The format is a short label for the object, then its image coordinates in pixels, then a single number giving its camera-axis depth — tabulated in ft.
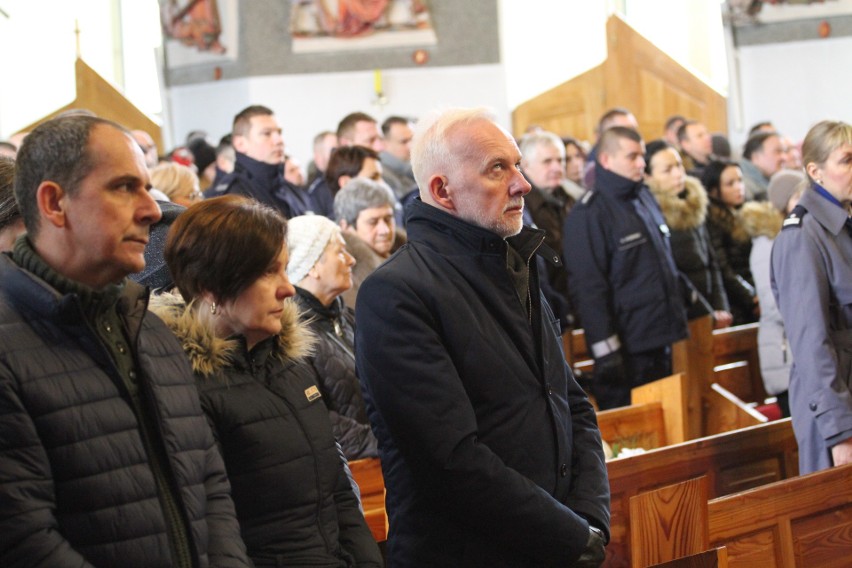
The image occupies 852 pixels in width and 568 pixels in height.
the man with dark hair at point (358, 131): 22.88
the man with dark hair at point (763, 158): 27.50
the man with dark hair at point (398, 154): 22.81
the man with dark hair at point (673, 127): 31.72
